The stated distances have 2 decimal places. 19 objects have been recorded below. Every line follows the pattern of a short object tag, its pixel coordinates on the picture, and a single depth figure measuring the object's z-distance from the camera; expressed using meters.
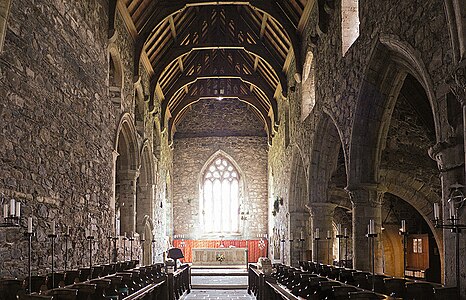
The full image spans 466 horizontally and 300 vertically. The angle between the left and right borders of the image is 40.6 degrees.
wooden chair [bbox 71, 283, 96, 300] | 6.60
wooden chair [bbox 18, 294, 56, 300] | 5.11
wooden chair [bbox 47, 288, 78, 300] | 6.09
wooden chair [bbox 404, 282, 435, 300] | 6.57
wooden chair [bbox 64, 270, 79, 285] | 9.34
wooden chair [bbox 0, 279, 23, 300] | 6.28
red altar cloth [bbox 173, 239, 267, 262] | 27.78
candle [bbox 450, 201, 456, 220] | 6.09
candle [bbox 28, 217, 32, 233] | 7.27
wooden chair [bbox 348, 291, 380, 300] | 5.96
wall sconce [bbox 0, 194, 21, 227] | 6.71
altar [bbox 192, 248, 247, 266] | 24.44
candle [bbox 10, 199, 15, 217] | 6.69
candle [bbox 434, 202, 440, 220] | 6.42
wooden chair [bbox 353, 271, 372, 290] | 8.41
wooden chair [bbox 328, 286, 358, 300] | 6.29
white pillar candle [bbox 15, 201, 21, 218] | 6.81
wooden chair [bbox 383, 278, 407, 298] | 7.36
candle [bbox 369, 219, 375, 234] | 8.62
